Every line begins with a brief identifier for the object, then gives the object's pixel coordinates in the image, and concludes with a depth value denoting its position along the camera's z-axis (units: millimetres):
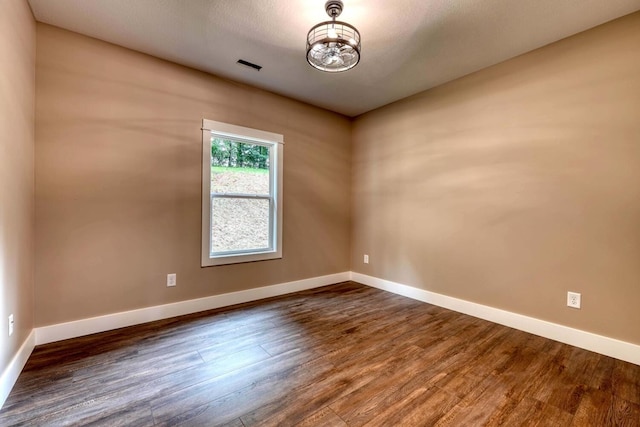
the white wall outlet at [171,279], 2848
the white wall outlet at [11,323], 1729
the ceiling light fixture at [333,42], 1957
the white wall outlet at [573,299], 2340
